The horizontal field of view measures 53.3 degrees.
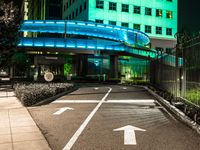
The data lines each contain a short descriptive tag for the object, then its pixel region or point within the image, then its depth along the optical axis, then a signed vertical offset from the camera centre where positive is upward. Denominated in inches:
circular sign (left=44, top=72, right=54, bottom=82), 692.3 -0.5
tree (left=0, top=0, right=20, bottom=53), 698.3 +177.7
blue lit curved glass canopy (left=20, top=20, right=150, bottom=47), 1640.6 +398.2
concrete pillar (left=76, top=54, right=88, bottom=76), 1754.4 +94.9
